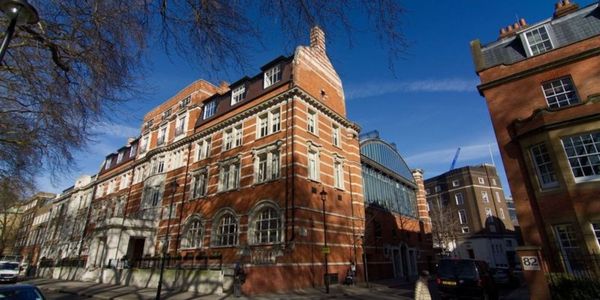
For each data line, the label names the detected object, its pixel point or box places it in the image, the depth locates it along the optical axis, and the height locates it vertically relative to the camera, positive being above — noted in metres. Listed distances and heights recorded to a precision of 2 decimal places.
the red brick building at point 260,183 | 18.19 +5.63
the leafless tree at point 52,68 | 6.10 +4.64
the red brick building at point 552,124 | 12.95 +5.95
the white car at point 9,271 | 22.55 -0.36
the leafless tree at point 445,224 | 48.59 +5.44
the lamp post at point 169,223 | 24.11 +3.07
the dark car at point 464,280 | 11.56 -0.87
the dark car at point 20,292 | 6.59 -0.57
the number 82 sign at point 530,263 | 10.86 -0.27
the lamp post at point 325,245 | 15.95 +0.82
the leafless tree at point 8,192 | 14.69 +4.19
